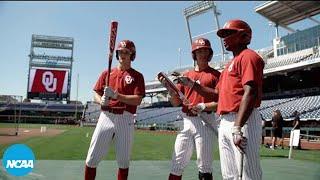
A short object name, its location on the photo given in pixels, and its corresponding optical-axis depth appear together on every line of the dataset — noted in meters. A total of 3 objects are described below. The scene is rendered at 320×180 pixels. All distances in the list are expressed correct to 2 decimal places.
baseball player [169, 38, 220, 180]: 2.87
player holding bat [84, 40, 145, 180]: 2.86
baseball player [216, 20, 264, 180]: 2.14
